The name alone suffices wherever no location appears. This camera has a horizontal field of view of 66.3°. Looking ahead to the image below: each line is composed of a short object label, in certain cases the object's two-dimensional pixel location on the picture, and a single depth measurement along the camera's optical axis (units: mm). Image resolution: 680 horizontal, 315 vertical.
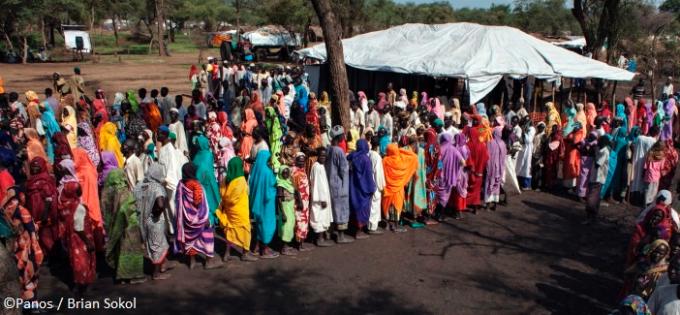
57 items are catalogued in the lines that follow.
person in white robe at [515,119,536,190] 9242
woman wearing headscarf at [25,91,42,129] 9320
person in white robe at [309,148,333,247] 6449
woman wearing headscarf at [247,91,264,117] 10316
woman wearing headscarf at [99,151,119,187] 6444
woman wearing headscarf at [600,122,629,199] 8672
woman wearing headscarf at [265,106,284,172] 9359
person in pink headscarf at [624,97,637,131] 11930
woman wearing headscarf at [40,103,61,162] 8859
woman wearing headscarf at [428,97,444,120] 11758
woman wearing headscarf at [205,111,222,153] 8445
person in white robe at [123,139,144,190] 6391
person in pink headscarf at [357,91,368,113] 11599
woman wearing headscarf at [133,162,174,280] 5406
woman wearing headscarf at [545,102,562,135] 10352
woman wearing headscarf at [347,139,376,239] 6750
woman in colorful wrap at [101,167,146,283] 5348
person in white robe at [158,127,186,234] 6586
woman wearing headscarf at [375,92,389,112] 11867
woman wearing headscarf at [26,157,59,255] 5281
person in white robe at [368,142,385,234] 6898
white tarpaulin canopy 12570
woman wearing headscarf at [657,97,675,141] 11830
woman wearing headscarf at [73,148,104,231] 5860
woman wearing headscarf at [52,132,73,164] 6129
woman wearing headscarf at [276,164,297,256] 6168
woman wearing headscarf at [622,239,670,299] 4445
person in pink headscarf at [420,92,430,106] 12542
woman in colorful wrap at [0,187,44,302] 4668
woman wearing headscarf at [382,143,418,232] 7031
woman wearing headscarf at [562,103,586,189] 9023
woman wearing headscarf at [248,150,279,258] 6176
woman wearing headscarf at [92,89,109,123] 8969
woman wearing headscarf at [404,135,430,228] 7348
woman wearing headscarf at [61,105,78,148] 8617
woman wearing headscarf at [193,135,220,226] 6508
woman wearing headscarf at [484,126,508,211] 8008
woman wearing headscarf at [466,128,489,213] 7770
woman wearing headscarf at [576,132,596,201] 8453
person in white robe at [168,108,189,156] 8109
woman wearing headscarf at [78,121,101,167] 7945
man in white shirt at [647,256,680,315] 3676
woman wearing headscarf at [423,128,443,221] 7500
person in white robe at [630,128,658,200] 8461
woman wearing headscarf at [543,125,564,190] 9242
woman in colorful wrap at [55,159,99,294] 5117
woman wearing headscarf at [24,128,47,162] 7133
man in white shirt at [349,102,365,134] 10859
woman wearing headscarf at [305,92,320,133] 10242
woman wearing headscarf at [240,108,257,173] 8227
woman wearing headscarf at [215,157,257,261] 5902
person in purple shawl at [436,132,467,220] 7438
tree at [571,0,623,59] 17719
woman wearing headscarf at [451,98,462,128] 11102
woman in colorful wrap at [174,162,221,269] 5617
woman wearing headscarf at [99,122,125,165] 7664
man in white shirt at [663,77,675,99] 14840
